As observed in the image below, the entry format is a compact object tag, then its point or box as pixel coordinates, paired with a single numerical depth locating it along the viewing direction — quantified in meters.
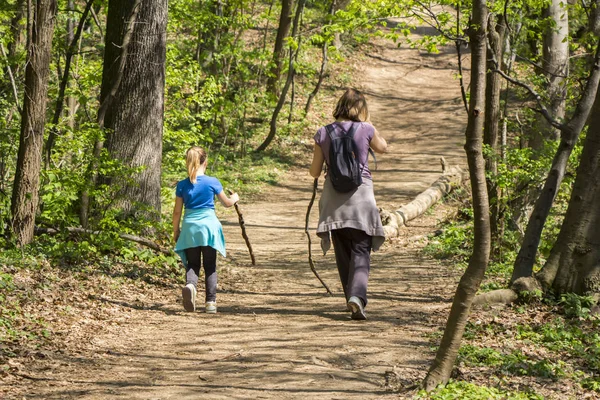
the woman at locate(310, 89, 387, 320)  13.59
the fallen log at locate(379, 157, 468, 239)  27.41
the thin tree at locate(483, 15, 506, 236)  19.42
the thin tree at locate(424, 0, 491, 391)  9.14
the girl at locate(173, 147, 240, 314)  14.84
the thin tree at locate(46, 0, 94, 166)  18.02
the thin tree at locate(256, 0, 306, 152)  41.72
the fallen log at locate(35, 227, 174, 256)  17.67
